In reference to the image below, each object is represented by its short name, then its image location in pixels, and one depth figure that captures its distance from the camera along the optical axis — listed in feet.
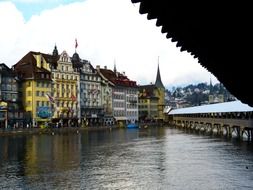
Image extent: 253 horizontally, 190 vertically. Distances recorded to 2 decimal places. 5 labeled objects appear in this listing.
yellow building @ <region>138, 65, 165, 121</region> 602.85
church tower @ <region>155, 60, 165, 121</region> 621.72
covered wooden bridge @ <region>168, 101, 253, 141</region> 216.95
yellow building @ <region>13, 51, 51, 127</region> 365.81
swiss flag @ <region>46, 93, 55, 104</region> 354.04
